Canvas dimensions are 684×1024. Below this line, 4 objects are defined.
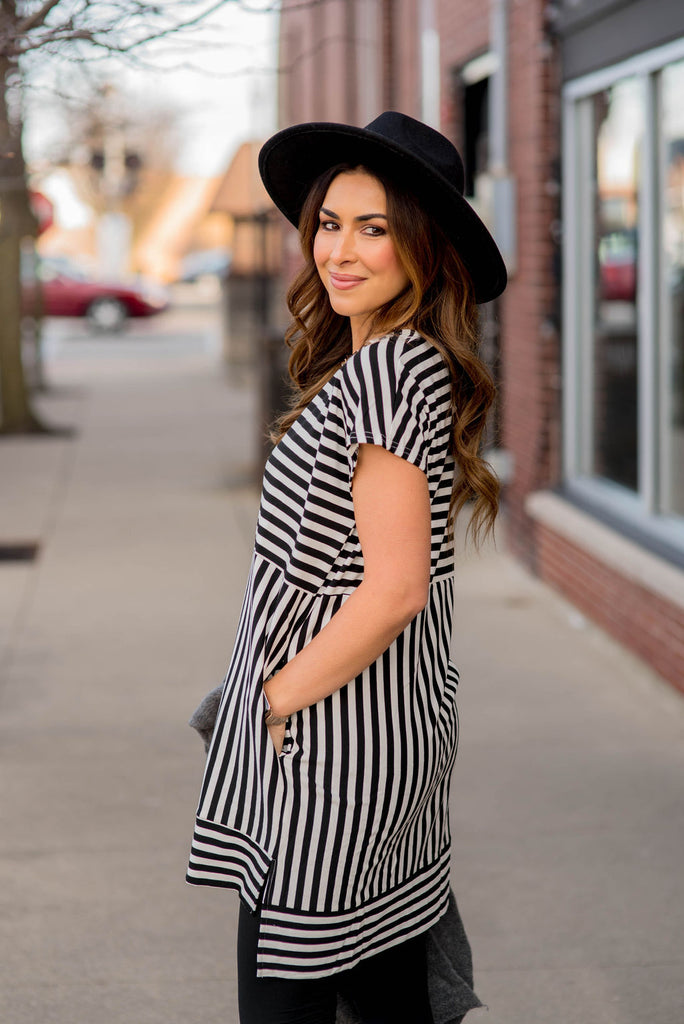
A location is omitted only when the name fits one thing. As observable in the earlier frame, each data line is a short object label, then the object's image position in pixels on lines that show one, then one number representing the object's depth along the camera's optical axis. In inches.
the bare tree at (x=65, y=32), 148.5
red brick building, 244.8
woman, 84.7
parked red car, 1350.9
